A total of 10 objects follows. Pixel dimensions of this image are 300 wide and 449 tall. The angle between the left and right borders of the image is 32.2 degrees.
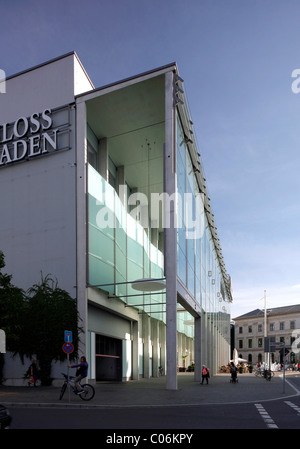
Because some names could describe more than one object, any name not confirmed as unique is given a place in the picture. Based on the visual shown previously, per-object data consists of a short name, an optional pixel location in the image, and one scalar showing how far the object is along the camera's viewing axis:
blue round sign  19.58
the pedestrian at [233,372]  35.84
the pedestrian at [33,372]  27.31
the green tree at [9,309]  24.77
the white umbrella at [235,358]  65.61
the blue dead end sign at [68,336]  19.84
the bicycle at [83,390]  18.73
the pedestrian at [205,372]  32.94
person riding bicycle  18.71
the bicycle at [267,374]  41.01
